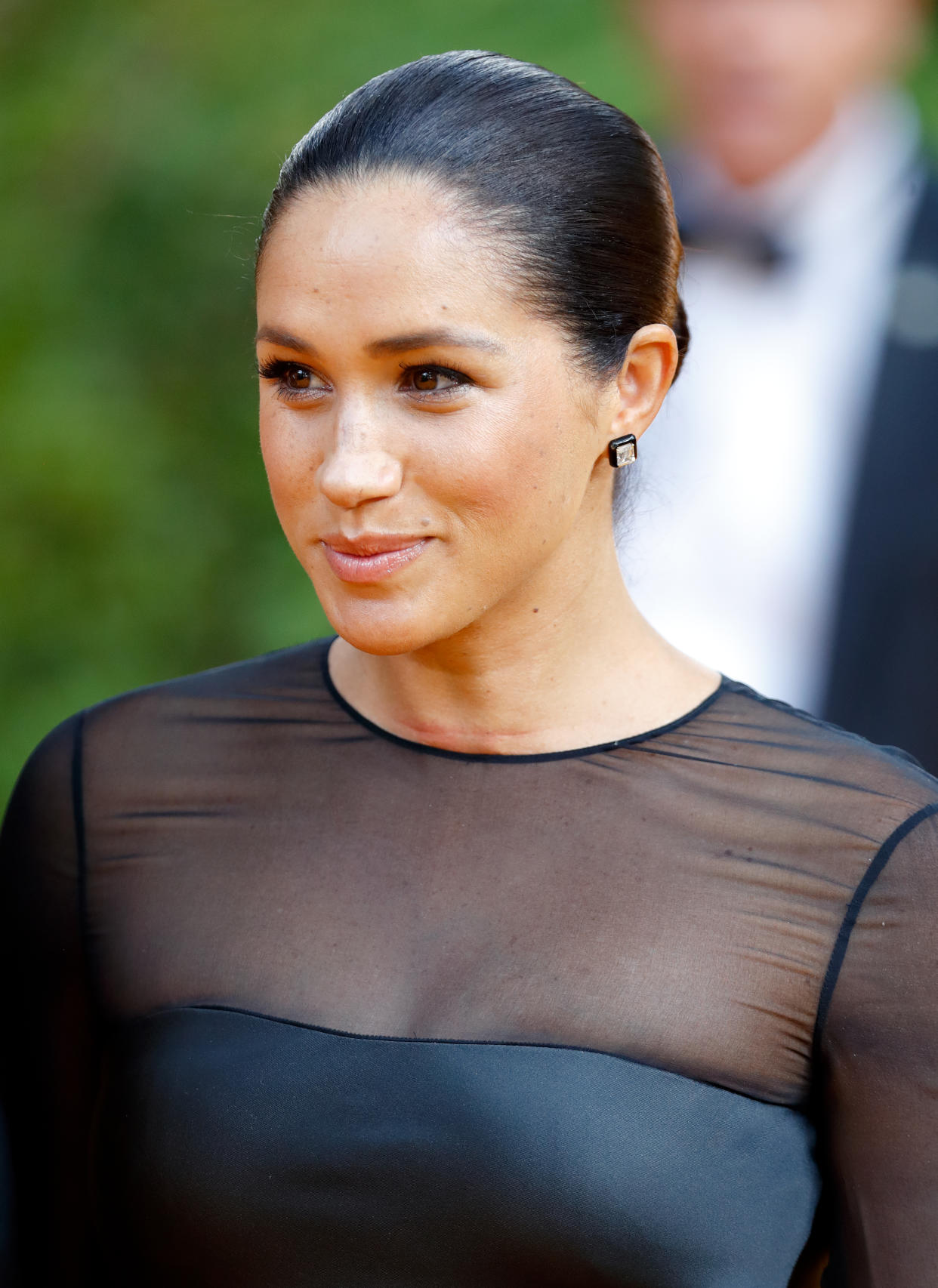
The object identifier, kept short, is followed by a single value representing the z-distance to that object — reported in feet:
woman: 12.14
